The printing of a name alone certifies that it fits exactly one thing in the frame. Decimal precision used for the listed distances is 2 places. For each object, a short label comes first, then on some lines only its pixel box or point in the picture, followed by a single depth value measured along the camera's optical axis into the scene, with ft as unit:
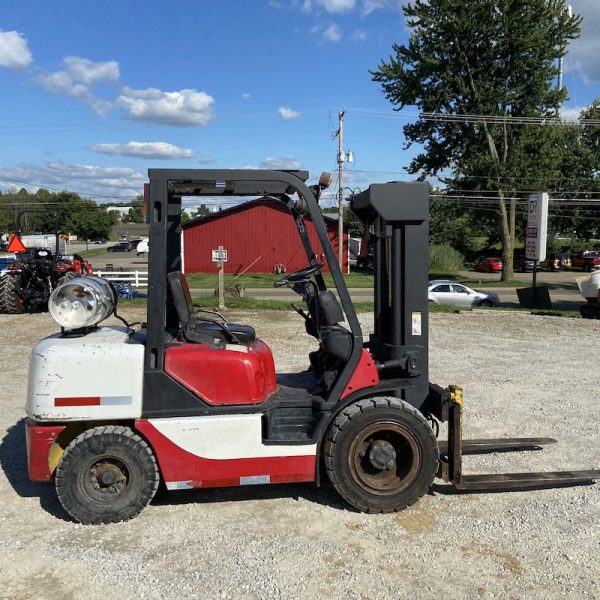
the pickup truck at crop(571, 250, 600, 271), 155.63
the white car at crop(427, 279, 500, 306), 75.66
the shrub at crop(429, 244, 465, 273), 149.79
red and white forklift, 14.43
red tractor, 53.88
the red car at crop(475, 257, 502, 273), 156.41
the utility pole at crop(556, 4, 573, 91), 122.01
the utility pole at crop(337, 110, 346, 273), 114.01
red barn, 129.29
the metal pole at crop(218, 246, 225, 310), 57.33
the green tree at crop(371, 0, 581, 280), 116.67
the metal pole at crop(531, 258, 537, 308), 67.31
